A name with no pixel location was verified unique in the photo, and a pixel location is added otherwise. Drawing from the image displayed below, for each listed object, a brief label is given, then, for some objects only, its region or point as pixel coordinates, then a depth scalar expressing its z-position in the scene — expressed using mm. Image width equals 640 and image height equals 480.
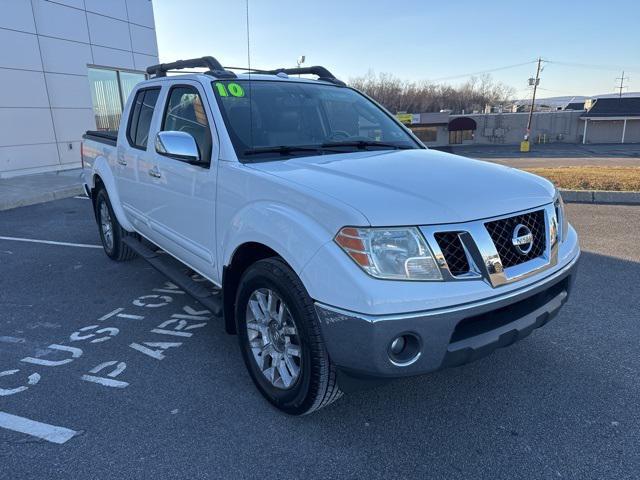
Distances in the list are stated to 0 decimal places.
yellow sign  45075
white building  13320
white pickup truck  2189
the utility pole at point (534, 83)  54531
